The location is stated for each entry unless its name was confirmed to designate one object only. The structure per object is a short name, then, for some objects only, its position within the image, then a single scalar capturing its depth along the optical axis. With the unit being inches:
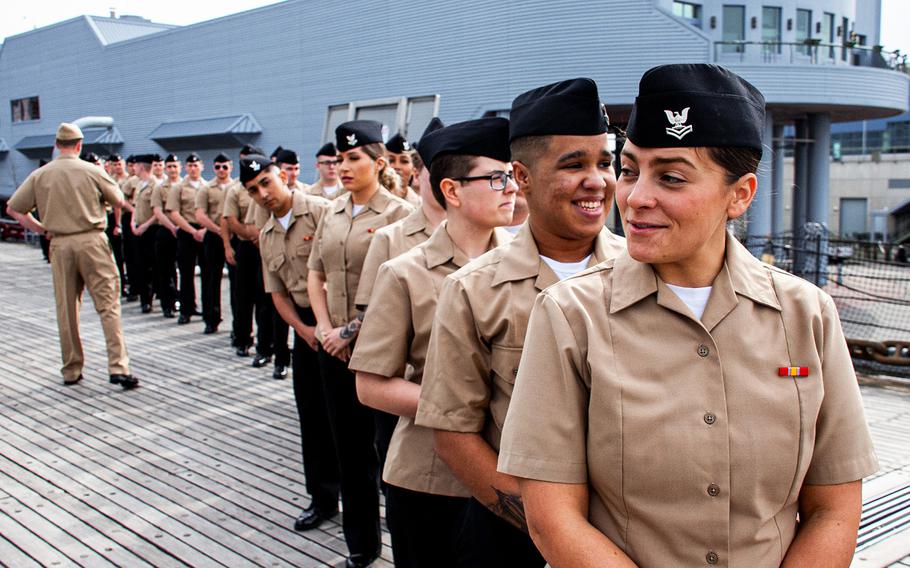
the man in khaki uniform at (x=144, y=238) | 499.5
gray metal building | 890.1
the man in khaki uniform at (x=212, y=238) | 425.1
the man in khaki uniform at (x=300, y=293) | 190.2
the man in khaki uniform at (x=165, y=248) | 479.8
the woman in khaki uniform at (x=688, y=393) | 60.2
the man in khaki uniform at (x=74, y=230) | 308.5
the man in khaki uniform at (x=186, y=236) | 451.8
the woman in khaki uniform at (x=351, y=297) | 165.6
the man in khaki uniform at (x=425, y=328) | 108.2
